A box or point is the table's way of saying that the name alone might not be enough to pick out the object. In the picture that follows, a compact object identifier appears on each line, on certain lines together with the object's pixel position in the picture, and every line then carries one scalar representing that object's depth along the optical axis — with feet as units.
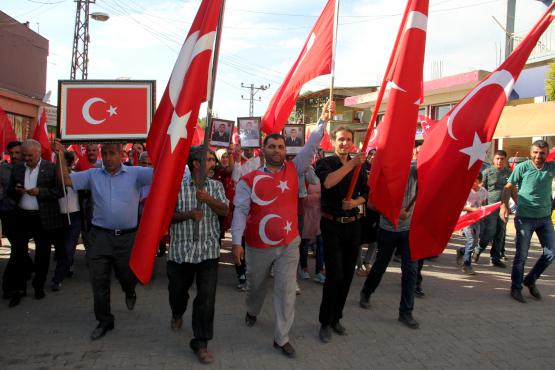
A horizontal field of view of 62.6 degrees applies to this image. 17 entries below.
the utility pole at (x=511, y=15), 56.54
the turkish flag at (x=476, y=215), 23.43
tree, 43.19
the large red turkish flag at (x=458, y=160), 13.10
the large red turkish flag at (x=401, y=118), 12.98
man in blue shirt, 14.25
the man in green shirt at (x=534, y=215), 18.90
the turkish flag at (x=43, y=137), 23.27
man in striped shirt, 12.68
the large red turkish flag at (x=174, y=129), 11.00
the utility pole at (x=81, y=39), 76.28
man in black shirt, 14.16
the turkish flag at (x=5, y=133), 22.73
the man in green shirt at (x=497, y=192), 25.59
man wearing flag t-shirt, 13.28
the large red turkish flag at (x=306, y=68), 18.29
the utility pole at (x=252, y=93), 200.44
